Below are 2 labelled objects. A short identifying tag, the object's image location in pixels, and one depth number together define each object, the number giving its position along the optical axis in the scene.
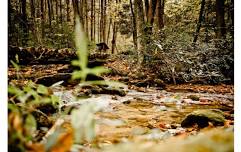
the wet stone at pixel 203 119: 2.42
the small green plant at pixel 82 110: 0.62
